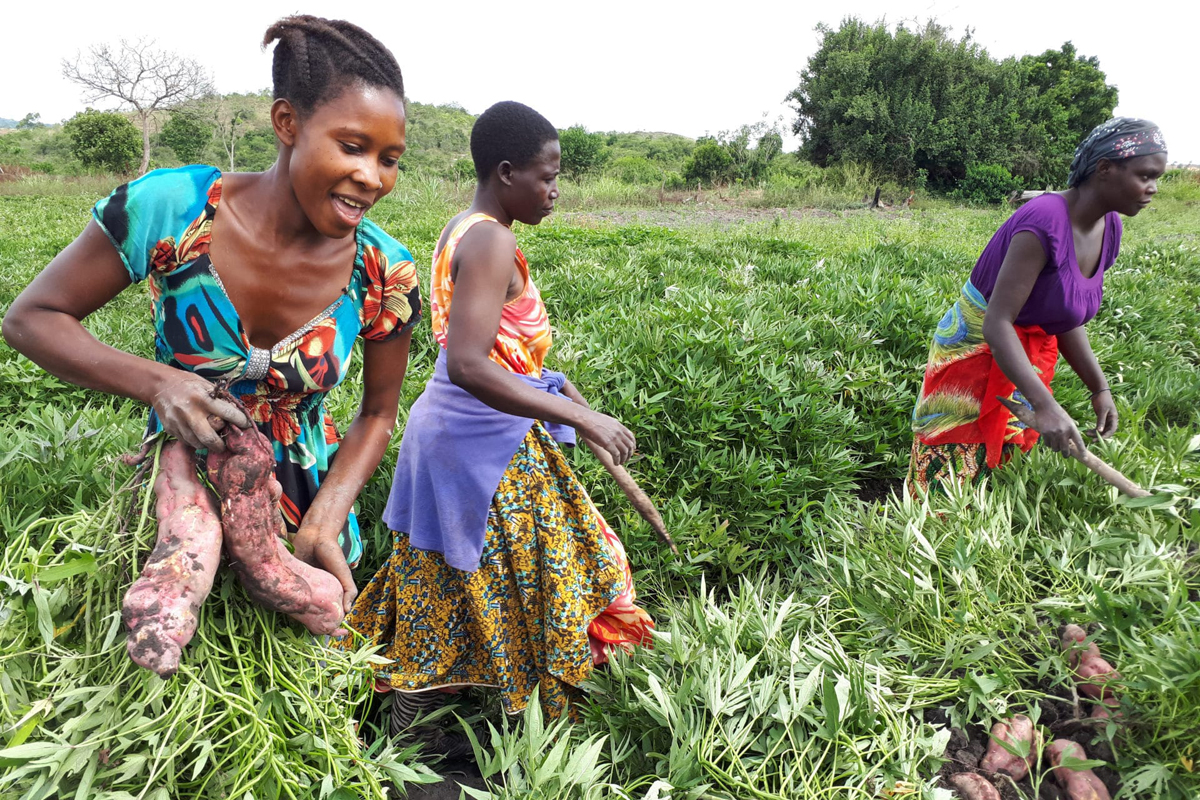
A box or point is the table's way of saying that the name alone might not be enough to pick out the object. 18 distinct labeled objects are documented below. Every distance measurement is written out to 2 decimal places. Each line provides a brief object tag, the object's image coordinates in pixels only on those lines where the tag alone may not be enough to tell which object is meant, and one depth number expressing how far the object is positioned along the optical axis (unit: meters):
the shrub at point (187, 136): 35.66
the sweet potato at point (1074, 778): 1.41
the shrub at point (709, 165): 24.09
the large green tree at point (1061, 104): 26.55
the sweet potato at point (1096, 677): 1.54
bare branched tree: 29.86
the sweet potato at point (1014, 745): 1.51
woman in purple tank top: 2.29
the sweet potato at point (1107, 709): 1.48
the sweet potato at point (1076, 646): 1.62
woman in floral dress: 1.25
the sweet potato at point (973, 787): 1.44
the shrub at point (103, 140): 29.73
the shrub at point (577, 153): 26.28
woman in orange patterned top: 1.75
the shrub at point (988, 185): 23.03
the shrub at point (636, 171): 25.18
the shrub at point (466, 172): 23.27
